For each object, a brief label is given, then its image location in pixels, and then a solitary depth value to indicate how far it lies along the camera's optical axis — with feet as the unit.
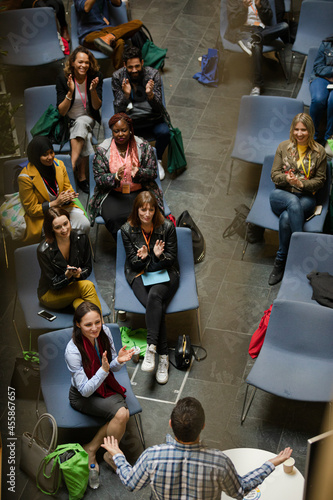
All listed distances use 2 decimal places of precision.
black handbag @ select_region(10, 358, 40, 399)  9.91
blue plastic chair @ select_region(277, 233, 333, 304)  10.37
